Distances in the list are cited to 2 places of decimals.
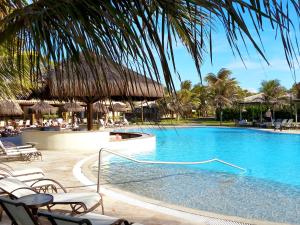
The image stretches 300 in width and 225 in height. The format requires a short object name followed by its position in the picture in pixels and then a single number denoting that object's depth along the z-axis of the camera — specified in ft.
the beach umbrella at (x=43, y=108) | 64.68
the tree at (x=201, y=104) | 123.58
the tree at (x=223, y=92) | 104.54
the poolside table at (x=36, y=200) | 9.24
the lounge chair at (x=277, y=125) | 64.77
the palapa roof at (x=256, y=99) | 80.88
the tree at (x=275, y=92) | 85.00
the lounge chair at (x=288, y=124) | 66.20
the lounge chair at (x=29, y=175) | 13.79
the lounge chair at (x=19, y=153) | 23.91
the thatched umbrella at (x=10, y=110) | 51.17
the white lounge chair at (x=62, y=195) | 10.18
